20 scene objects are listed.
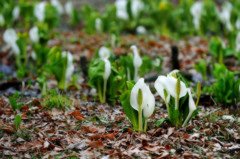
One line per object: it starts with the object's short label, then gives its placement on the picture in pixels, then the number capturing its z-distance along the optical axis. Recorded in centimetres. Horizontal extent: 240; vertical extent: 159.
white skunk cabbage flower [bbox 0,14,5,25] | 1248
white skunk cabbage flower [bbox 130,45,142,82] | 718
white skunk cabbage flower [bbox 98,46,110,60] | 829
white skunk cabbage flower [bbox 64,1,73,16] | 1627
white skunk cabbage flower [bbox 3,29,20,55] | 919
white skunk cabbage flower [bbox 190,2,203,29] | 1304
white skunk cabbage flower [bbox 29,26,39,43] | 927
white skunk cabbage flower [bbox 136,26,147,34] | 1325
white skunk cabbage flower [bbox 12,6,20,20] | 1239
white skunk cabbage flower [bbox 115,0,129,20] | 1399
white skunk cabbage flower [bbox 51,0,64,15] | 1605
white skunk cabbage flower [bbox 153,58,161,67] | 858
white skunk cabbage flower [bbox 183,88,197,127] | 475
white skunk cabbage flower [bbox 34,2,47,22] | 1299
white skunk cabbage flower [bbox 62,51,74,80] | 747
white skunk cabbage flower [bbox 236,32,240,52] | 952
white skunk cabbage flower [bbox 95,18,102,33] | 1293
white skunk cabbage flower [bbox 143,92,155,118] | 479
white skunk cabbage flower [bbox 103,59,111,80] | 629
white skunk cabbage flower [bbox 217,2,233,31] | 1256
